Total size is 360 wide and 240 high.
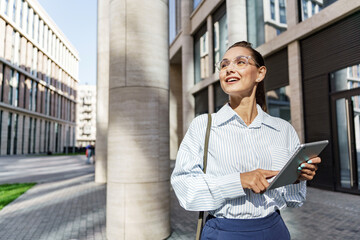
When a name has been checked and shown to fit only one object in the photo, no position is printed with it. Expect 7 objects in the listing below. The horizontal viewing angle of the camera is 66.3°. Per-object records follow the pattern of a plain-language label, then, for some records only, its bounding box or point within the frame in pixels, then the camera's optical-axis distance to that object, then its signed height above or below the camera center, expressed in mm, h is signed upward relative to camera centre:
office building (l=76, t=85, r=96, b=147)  97062 +10393
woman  1313 -110
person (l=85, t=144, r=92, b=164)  24262 -804
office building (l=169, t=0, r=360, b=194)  8711 +2651
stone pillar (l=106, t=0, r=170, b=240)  4520 +285
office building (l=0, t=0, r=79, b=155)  43156 +12063
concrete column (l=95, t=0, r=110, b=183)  12422 +2429
